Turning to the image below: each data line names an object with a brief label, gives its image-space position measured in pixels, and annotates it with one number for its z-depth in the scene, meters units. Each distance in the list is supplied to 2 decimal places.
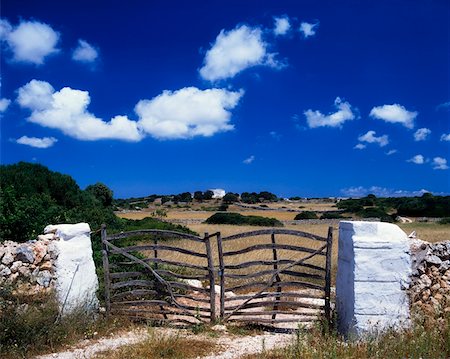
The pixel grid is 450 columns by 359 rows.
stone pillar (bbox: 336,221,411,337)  7.36
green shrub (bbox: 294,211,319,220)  48.88
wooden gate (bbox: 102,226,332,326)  8.58
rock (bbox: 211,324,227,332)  8.37
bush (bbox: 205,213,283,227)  39.81
